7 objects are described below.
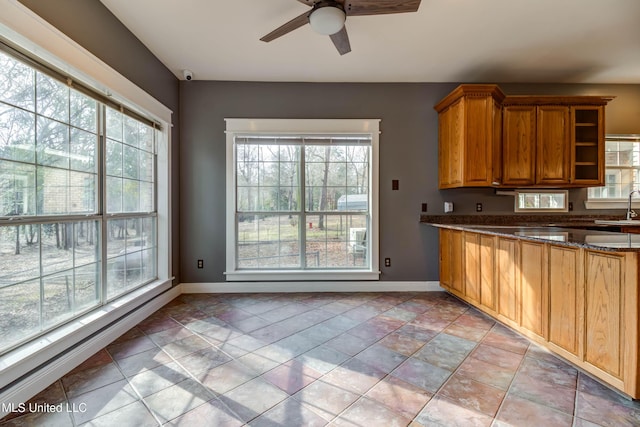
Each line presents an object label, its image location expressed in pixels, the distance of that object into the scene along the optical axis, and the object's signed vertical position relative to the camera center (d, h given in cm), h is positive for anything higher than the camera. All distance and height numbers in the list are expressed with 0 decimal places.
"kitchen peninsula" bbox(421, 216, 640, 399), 150 -59
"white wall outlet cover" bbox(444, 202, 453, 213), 342 +2
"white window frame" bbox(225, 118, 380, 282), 333 +35
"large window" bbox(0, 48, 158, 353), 155 +6
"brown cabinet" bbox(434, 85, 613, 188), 316 +80
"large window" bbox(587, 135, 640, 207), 356 +47
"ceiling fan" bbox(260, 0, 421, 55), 179 +137
